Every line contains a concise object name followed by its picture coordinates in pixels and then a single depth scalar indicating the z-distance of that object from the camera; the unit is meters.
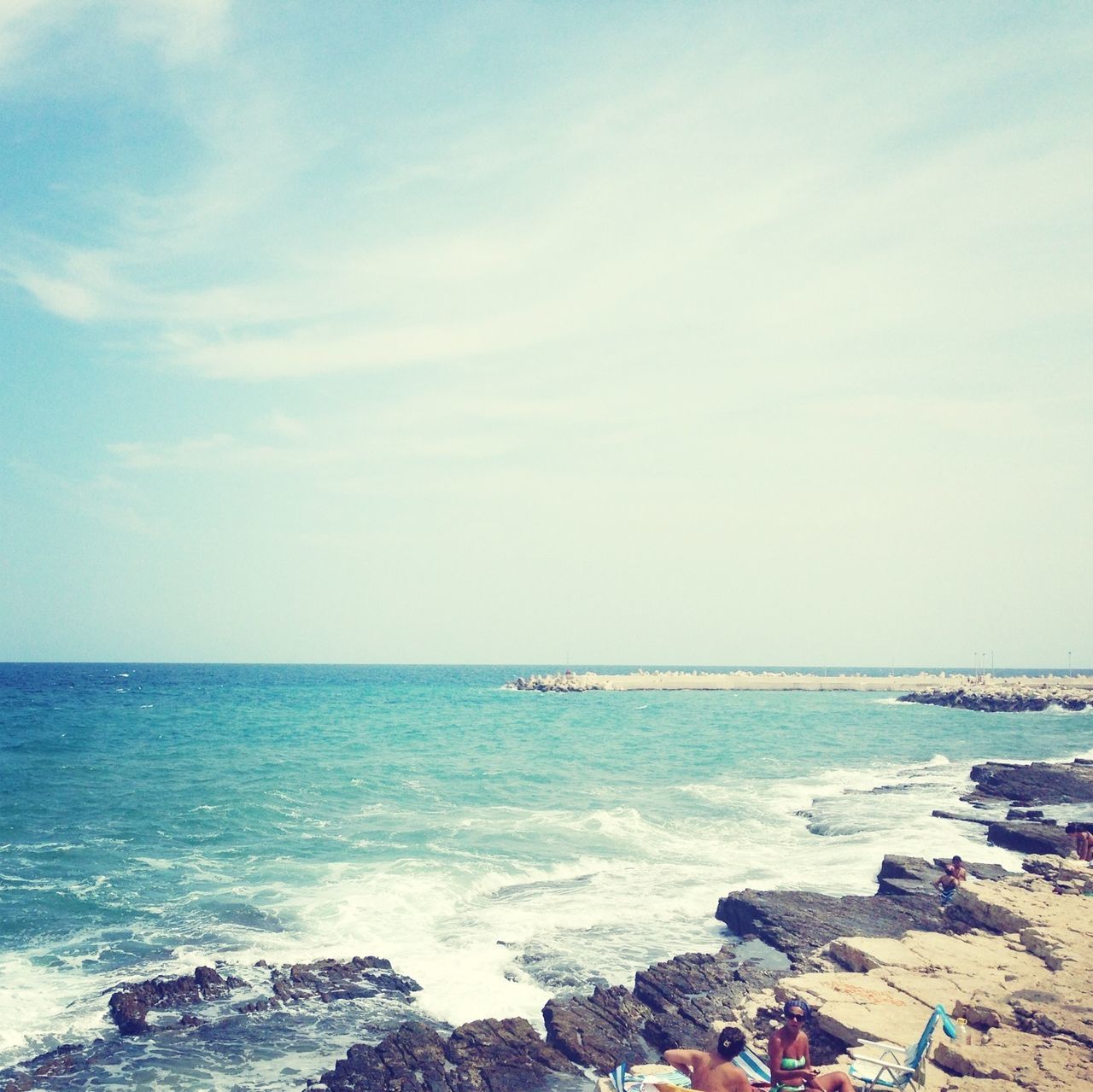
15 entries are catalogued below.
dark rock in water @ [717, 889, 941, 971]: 13.55
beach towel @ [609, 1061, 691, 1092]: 8.20
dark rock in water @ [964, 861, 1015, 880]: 16.78
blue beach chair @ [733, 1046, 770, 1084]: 8.39
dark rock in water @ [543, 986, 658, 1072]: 10.32
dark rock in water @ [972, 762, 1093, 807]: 26.84
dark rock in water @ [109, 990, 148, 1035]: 11.03
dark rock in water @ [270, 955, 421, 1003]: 12.23
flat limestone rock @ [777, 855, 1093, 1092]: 8.55
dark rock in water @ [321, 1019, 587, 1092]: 9.69
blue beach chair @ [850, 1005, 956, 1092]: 8.30
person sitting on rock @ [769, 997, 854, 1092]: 8.03
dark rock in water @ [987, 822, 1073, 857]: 19.41
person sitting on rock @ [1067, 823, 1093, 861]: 17.73
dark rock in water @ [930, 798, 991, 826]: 23.17
